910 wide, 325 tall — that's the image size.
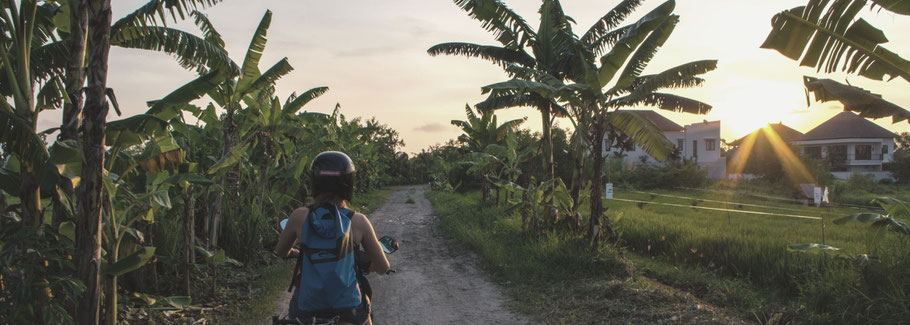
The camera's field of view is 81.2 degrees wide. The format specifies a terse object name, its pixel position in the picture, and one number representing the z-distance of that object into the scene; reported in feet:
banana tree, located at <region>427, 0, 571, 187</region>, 33.96
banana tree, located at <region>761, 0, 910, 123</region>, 14.05
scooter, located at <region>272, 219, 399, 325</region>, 7.75
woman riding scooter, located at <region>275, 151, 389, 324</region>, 7.89
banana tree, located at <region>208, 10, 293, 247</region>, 23.09
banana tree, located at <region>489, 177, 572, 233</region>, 29.48
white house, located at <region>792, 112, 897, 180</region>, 137.80
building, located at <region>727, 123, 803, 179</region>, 104.63
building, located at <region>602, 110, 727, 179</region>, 143.23
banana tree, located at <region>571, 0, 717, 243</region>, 24.26
